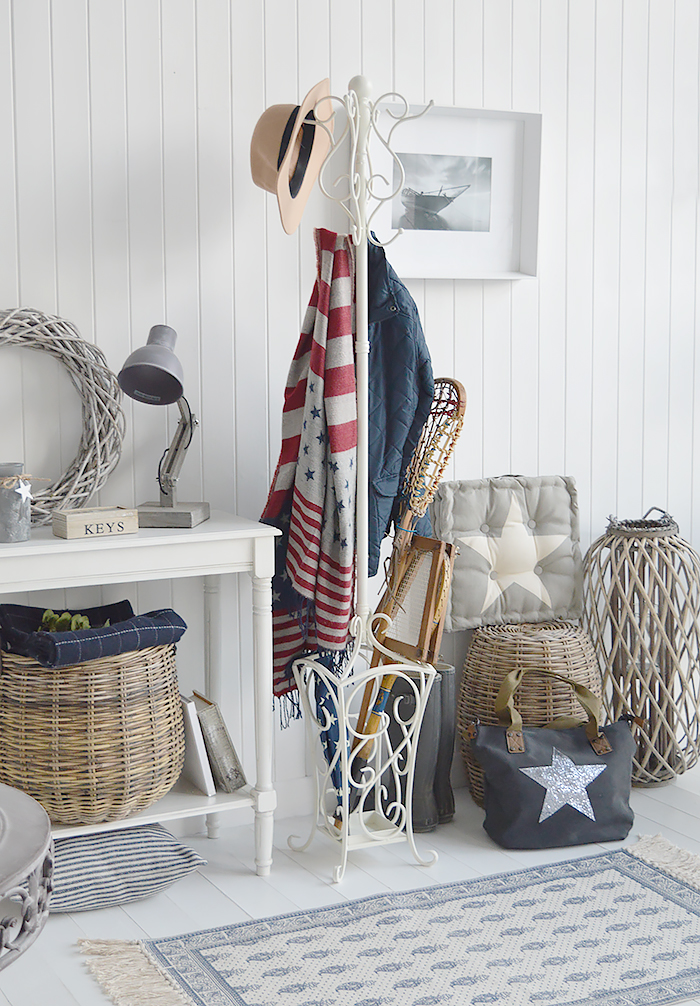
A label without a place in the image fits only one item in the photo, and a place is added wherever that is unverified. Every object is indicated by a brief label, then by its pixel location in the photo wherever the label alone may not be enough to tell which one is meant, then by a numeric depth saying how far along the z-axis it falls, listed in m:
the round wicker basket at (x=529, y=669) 2.82
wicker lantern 2.98
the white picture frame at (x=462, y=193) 2.82
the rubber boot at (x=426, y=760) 2.67
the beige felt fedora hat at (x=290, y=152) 2.31
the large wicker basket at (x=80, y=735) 2.20
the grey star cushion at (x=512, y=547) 2.92
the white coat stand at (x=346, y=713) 2.33
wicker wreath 2.40
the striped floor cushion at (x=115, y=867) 2.28
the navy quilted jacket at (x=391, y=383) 2.49
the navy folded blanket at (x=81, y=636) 2.16
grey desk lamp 2.24
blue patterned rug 1.98
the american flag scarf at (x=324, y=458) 2.40
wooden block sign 2.22
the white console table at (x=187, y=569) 2.17
